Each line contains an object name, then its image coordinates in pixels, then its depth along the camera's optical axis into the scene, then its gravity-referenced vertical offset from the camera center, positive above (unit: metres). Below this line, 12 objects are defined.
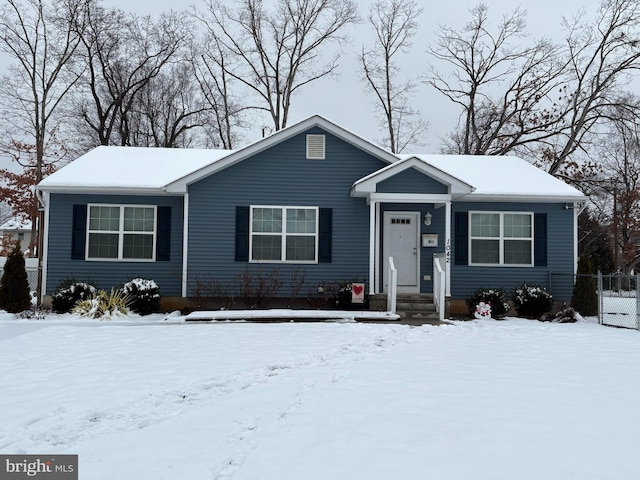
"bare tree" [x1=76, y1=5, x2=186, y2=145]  25.39 +10.46
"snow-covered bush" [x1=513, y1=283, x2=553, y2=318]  12.41 -0.94
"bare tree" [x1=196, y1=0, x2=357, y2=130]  26.48 +12.74
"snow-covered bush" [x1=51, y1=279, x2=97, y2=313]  11.76 -0.88
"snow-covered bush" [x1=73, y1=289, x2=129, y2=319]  11.17 -1.10
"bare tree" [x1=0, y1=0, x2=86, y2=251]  23.95 +9.70
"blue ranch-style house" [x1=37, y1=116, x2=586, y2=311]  12.52 +0.92
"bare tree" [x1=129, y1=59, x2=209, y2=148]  27.95 +8.59
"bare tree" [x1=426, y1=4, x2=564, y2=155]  25.08 +9.56
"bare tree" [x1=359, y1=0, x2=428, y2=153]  26.70 +10.56
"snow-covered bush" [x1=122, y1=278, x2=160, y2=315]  11.82 -0.86
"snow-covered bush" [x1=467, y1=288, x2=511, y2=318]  12.12 -0.92
